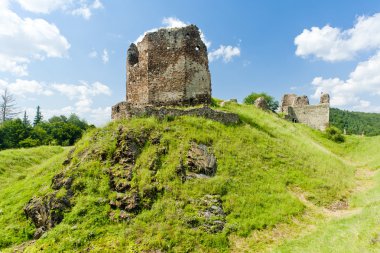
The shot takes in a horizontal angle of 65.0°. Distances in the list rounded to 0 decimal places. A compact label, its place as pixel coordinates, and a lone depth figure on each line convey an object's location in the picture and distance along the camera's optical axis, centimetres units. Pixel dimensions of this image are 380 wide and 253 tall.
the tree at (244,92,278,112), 6500
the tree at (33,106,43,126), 8519
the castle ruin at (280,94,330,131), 3794
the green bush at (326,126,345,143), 3167
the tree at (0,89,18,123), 6594
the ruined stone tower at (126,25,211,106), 1961
